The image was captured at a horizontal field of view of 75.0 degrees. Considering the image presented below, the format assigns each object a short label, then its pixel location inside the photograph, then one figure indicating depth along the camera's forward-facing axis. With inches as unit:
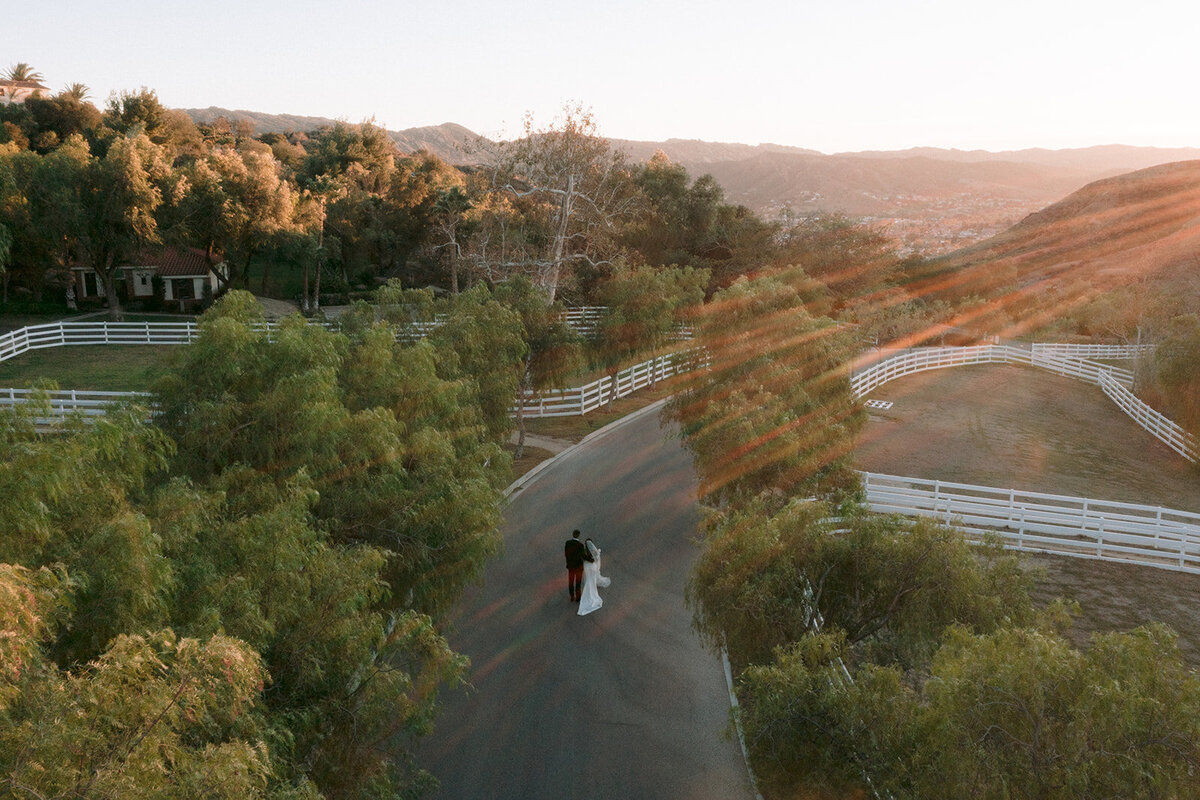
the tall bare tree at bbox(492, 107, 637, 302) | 1557.6
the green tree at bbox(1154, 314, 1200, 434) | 1275.8
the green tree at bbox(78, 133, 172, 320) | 1513.3
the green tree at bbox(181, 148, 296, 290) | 1669.5
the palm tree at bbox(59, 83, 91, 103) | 2743.6
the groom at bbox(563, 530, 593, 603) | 621.6
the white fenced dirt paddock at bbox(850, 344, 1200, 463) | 1347.2
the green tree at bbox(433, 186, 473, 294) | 1740.3
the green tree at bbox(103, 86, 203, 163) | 2445.9
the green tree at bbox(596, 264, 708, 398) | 1216.2
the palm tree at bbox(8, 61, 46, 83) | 4575.8
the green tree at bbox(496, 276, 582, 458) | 948.0
